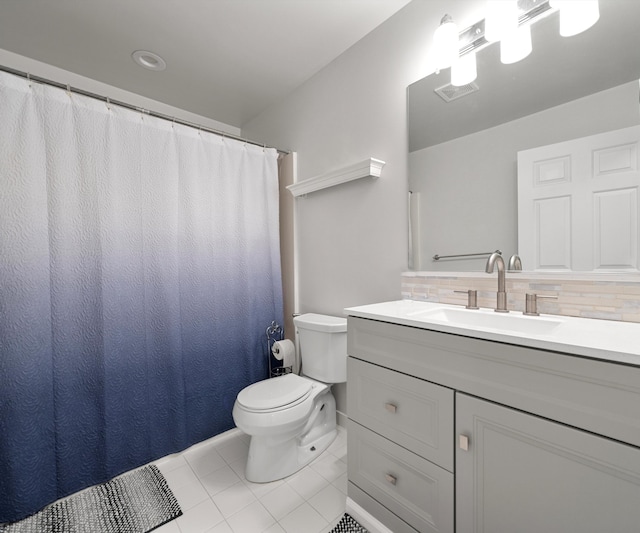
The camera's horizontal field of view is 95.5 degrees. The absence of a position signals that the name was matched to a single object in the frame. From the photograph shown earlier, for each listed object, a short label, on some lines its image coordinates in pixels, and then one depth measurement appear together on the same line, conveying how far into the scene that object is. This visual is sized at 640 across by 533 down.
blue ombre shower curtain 1.25
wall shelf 1.60
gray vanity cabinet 0.65
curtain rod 1.25
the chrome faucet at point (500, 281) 1.13
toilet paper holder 2.10
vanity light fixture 1.03
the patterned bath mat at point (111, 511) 1.22
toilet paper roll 1.98
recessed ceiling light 1.79
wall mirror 1.00
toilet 1.40
